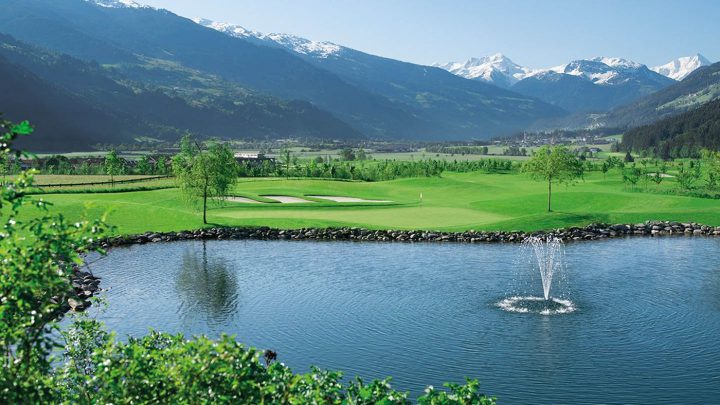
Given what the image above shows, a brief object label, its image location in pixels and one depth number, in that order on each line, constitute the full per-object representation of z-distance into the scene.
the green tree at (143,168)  174.68
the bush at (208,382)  13.62
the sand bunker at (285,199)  106.68
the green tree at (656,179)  120.38
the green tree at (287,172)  158.40
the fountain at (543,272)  45.84
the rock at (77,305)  46.46
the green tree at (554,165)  90.44
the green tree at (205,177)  85.12
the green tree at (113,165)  134.94
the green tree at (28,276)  12.86
